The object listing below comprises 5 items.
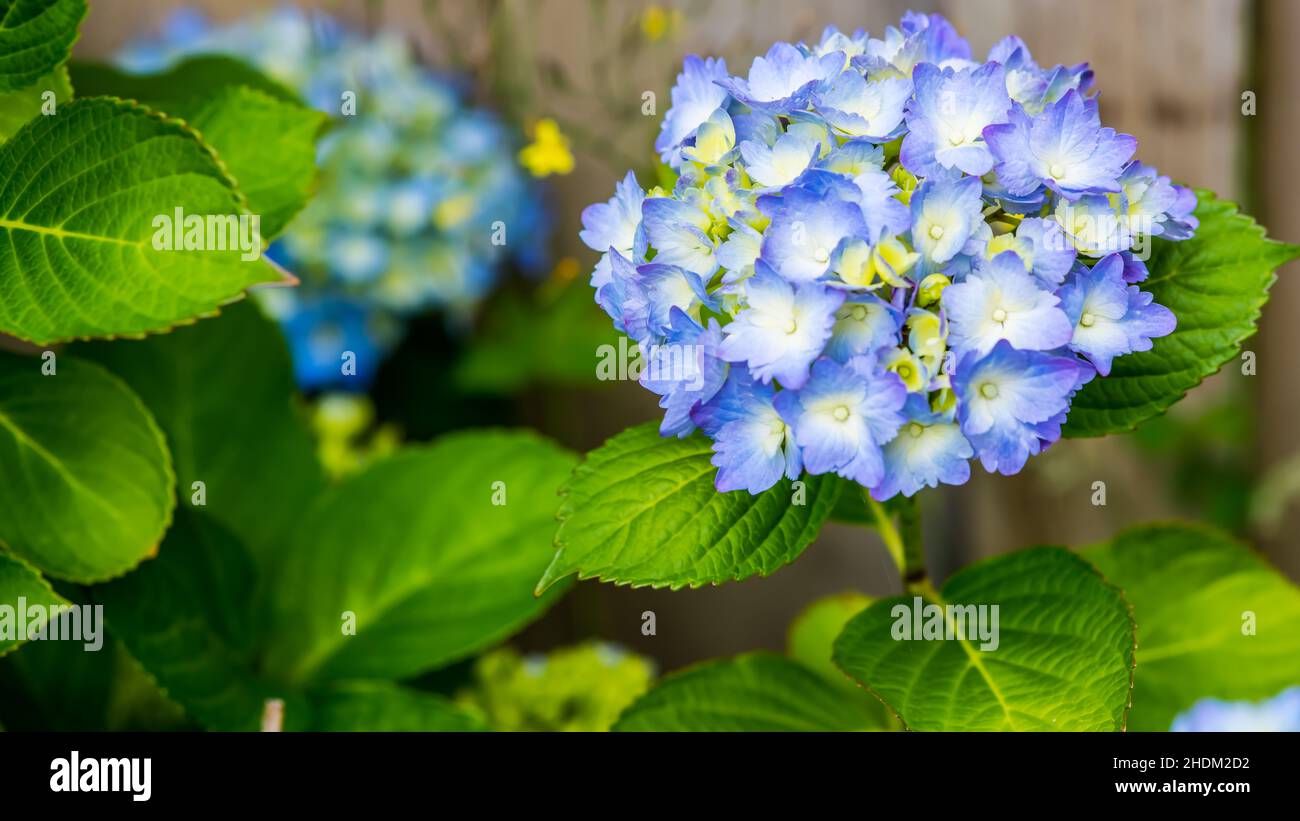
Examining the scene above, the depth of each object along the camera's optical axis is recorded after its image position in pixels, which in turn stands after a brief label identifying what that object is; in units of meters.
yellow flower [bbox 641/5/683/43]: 1.16
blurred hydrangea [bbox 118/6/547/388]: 1.30
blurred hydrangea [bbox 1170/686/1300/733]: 0.59
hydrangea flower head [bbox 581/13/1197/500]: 0.52
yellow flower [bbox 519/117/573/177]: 1.04
